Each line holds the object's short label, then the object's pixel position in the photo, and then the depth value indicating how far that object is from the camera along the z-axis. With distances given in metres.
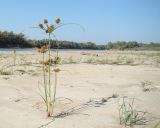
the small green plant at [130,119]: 2.24
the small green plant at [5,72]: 4.40
